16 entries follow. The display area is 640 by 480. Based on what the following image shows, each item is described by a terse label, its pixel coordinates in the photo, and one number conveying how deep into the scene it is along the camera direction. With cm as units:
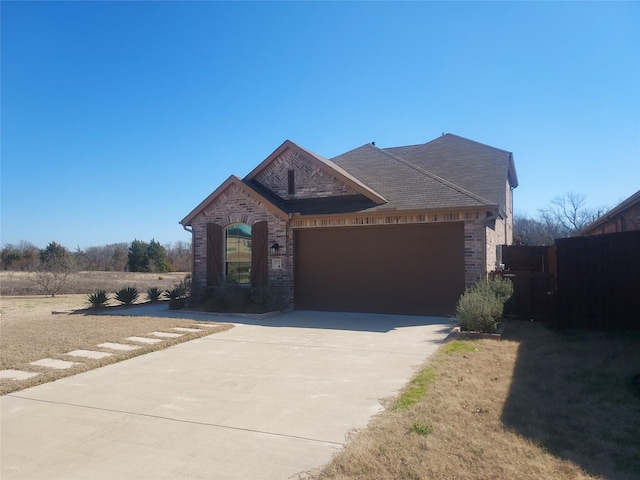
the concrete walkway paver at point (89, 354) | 780
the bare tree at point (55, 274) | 2303
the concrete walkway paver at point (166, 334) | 962
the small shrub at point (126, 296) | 1559
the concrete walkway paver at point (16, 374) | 653
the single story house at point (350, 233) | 1220
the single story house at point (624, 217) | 1246
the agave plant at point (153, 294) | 1685
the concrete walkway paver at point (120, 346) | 843
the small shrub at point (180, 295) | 1434
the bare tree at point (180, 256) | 4684
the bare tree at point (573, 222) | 4153
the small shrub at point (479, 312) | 885
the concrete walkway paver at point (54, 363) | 713
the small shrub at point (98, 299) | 1462
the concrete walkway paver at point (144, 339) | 908
